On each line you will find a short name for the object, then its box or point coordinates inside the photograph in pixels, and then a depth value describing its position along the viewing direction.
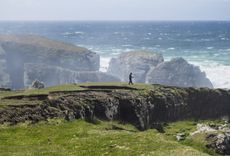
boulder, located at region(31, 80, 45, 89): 76.40
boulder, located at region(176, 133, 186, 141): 47.12
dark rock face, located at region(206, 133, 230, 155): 43.92
